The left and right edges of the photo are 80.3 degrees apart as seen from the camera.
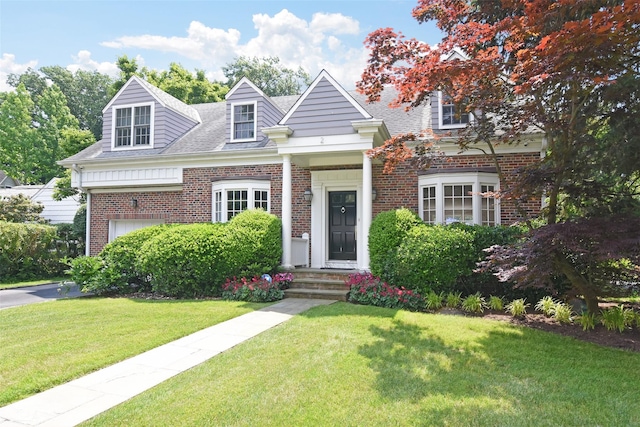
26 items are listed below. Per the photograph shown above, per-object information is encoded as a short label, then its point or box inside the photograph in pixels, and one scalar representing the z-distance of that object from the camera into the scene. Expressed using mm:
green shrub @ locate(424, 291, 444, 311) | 7562
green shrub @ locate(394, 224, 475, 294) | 7738
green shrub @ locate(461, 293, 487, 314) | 7359
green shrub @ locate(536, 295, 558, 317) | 7023
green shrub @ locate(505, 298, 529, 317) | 7027
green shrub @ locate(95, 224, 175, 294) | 9633
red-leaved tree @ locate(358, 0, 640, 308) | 4781
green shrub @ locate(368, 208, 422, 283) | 8312
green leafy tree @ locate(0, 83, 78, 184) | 28484
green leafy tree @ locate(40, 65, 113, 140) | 41688
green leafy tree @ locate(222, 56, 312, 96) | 35062
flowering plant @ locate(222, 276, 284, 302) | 8477
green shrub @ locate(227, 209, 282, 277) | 9148
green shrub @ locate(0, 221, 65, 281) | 12852
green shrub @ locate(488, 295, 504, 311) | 7500
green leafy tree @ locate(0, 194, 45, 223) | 18477
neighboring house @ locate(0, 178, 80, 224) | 22406
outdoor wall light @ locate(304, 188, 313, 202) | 11023
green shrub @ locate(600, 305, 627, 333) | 5914
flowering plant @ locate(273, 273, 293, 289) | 9125
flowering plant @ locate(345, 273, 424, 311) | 7688
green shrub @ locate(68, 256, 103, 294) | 9602
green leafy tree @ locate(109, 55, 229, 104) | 20562
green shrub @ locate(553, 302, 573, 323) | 6582
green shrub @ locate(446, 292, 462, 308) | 7661
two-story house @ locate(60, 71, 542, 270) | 9625
